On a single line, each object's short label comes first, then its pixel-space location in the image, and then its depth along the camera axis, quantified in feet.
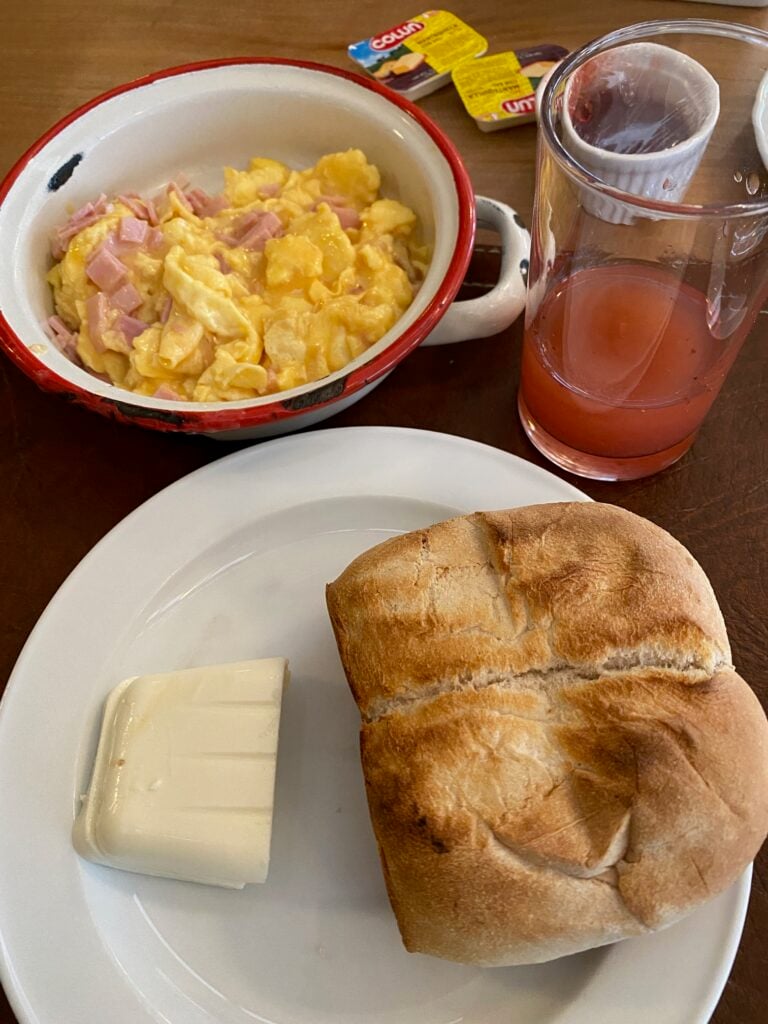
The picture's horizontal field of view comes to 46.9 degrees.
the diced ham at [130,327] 1.04
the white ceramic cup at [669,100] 0.93
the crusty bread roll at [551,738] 0.65
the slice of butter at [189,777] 0.76
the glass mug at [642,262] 0.85
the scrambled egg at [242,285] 1.00
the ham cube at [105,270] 1.05
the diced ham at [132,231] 1.08
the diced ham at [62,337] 1.03
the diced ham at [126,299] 1.06
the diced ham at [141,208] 1.14
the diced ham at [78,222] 1.08
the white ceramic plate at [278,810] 0.72
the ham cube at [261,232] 1.10
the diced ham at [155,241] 1.10
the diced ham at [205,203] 1.17
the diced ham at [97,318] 1.03
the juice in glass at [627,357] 0.90
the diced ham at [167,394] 0.97
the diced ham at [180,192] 1.16
